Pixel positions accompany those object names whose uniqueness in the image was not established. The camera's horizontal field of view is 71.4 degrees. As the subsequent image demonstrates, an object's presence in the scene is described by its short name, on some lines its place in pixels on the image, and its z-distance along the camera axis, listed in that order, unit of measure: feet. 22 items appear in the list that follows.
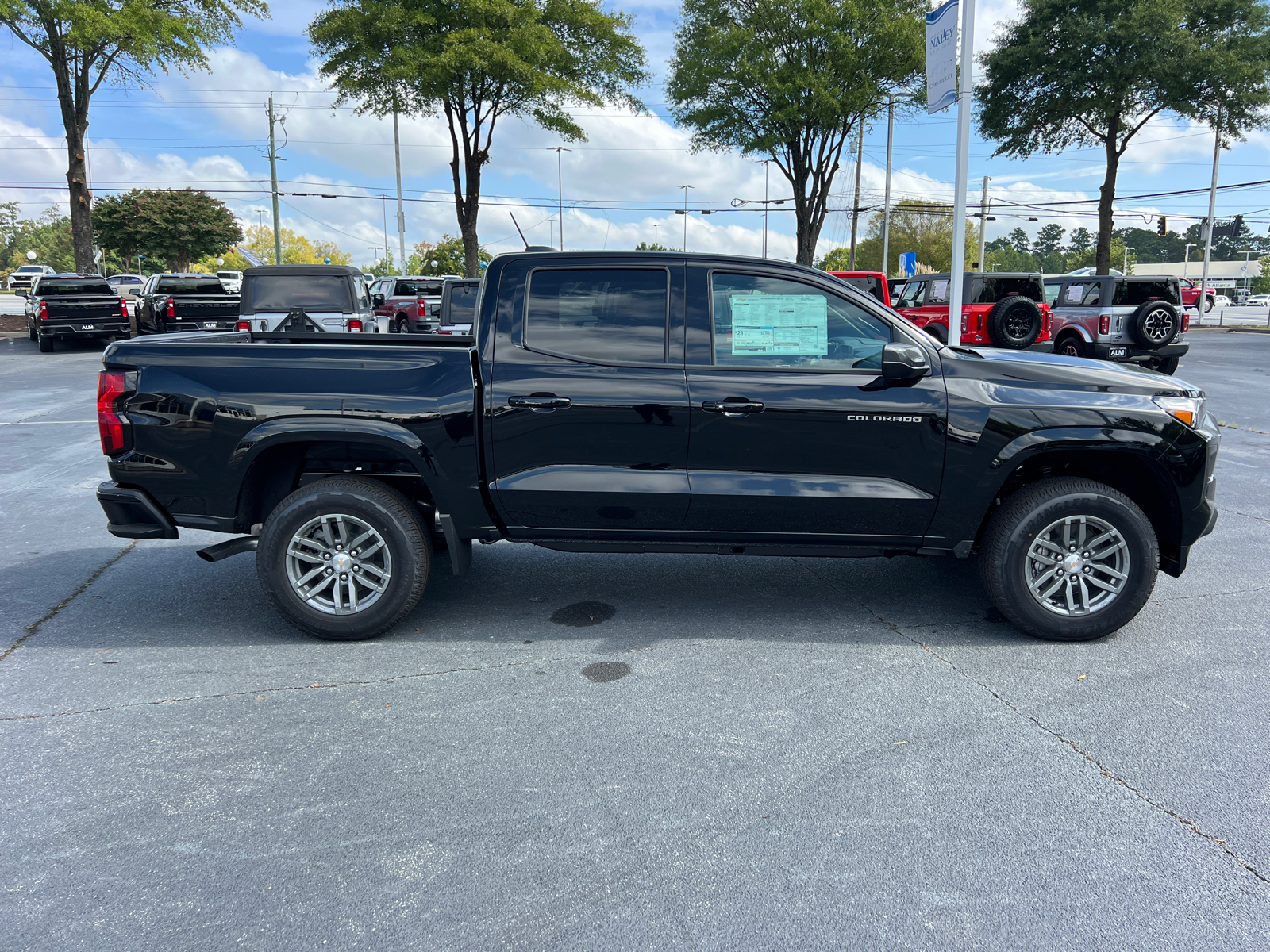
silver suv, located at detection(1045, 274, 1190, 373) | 50.78
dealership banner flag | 33.17
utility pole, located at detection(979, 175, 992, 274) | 185.57
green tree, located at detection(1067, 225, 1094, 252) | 491.31
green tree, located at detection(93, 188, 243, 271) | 223.10
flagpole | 34.50
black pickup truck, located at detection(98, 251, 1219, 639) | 14.16
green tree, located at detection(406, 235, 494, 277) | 247.15
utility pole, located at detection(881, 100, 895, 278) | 147.43
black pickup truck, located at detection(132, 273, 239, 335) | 60.34
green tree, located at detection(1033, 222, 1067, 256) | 538.06
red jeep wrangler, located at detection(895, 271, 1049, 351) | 49.75
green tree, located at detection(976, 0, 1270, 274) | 95.04
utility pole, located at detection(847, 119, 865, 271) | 150.47
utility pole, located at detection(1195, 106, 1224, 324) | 128.16
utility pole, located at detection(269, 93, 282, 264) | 149.48
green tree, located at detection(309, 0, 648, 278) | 83.10
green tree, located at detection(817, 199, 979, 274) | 239.50
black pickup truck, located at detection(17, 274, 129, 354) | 69.77
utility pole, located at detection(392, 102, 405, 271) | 160.86
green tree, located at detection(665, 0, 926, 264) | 86.28
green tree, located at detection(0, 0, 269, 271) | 82.48
